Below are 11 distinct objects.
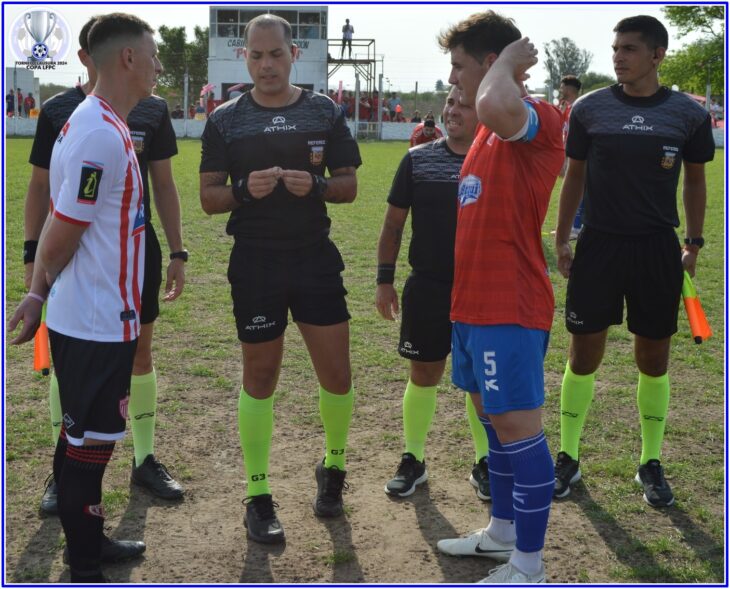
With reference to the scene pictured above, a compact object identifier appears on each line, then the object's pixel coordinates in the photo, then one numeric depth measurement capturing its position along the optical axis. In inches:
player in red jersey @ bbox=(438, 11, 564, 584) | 135.5
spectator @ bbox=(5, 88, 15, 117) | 1558.8
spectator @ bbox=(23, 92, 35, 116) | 1677.0
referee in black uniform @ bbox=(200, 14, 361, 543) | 164.7
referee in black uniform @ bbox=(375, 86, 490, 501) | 179.3
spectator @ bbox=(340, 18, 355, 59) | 1893.5
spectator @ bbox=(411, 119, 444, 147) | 431.3
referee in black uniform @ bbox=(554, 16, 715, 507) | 181.3
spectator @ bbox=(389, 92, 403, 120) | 1856.5
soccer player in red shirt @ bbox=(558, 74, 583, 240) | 499.5
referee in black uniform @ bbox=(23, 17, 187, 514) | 172.6
